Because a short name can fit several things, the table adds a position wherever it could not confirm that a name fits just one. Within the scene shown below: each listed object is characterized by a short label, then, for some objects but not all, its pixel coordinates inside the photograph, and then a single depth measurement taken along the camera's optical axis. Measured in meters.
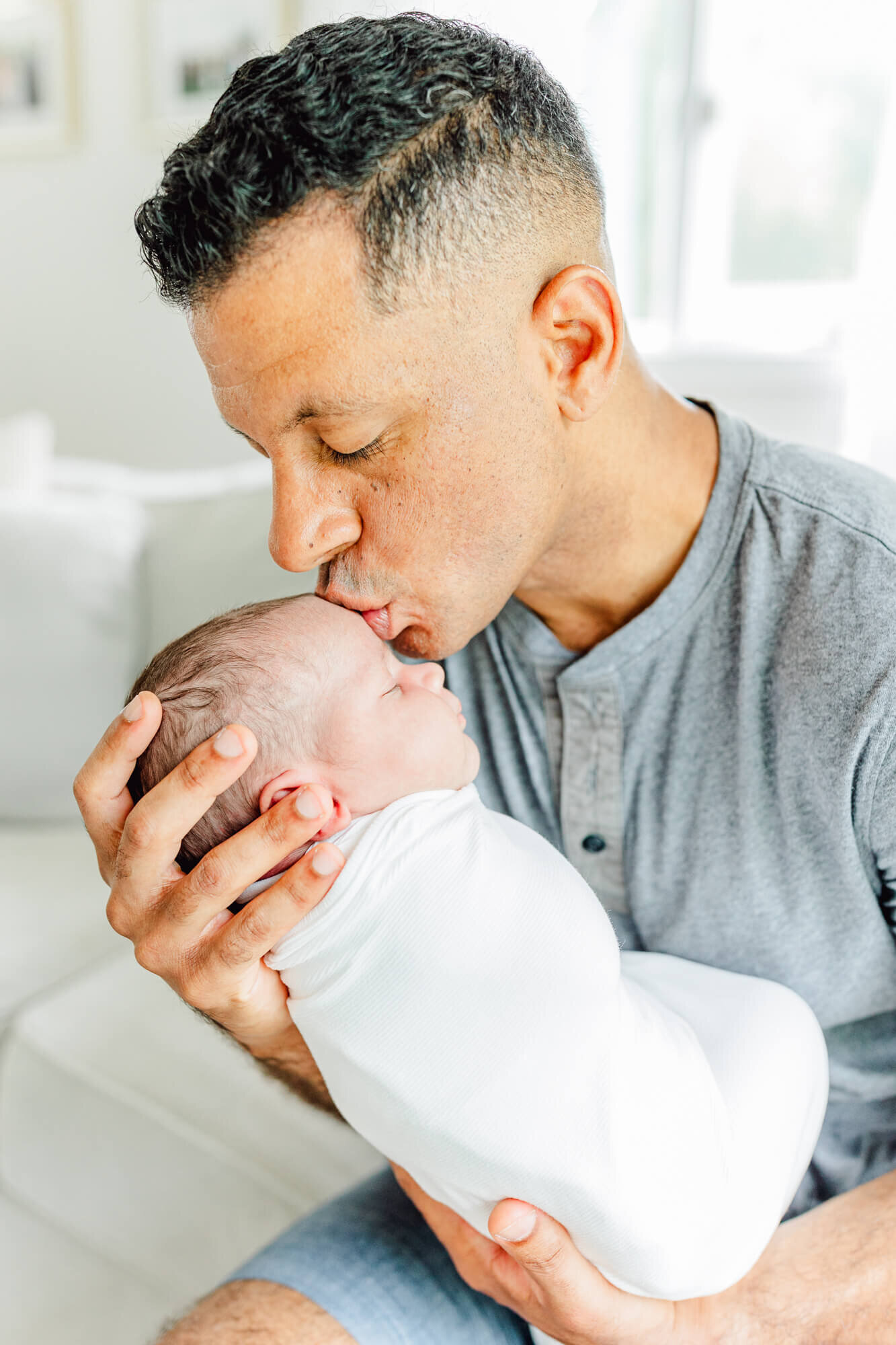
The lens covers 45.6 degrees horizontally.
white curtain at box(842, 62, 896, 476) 2.06
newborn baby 0.88
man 0.92
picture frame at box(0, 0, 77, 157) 3.14
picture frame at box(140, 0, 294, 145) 2.92
